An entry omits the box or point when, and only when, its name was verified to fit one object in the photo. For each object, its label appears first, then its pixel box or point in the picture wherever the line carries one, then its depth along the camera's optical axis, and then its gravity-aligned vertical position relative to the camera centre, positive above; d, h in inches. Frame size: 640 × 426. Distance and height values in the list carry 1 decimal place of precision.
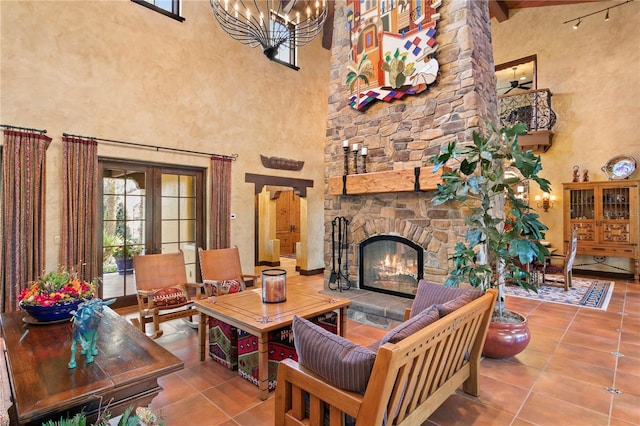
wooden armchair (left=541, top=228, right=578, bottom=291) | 231.5 -37.5
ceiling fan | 389.9 +151.5
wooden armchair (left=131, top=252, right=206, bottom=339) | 140.7 -34.3
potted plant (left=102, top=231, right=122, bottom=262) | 191.0 -17.6
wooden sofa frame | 56.3 -33.6
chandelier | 114.0 +66.0
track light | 279.6 +171.2
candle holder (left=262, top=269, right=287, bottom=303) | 124.5 -27.3
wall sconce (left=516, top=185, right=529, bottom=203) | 339.3 +19.9
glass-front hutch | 269.3 -3.6
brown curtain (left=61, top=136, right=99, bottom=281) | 171.0 +3.5
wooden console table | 58.4 -31.8
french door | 193.2 -2.2
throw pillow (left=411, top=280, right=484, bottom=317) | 102.6 -25.8
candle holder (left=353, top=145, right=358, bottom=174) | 201.6 +30.9
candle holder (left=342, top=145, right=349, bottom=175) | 203.8 +31.9
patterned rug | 206.2 -54.5
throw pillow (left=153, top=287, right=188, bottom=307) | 146.5 -37.2
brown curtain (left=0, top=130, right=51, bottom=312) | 153.9 +0.3
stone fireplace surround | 159.9 +44.7
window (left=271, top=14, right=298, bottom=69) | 276.4 +131.1
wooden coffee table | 102.0 -33.5
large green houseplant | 113.3 -4.2
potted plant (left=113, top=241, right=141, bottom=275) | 196.9 -25.7
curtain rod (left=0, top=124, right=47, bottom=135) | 155.4 +40.0
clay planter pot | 122.5 -45.7
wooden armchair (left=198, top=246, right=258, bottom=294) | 169.0 -27.5
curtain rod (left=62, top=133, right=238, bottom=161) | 180.7 +39.8
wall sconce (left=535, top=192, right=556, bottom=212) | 315.9 +11.0
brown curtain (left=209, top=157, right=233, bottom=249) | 229.6 +6.7
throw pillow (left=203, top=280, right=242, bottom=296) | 155.3 -35.0
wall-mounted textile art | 170.9 +89.2
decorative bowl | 92.3 -27.2
